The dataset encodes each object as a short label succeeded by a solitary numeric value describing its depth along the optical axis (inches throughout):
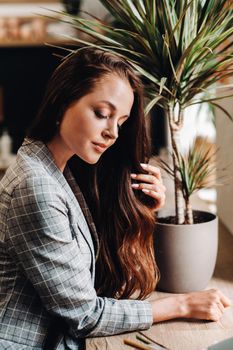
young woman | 42.3
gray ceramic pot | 52.7
